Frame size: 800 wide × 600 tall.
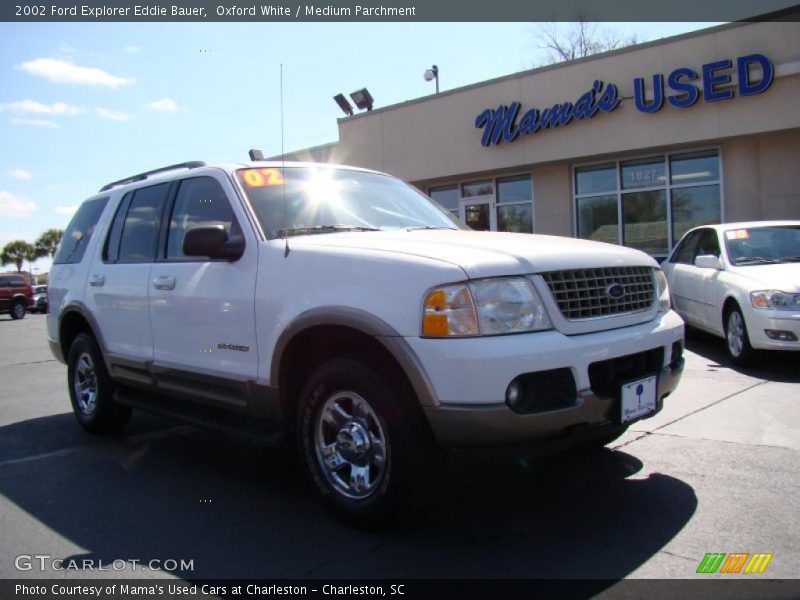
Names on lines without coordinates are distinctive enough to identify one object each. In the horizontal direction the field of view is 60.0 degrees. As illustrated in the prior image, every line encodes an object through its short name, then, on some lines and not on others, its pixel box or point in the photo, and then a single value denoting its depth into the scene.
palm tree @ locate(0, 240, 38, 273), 96.19
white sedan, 6.86
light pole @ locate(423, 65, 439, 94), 22.25
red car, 26.62
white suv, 3.07
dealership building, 12.88
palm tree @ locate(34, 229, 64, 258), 94.81
